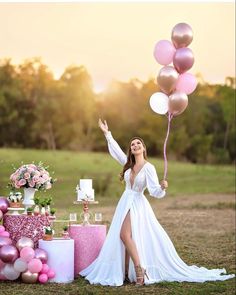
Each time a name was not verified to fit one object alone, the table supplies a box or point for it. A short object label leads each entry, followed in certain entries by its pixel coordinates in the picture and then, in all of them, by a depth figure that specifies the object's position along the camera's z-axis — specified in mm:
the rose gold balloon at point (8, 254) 6855
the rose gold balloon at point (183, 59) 7215
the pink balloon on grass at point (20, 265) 6852
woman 6898
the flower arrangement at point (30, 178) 7355
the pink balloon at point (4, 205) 7352
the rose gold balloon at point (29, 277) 6906
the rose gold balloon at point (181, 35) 7238
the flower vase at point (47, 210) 7391
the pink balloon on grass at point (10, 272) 6941
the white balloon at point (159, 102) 7332
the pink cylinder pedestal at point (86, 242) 7305
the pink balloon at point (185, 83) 7441
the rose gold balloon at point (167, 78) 7258
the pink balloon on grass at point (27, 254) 6828
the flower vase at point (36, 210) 7293
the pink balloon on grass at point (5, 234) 7164
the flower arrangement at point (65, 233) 7247
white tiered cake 7391
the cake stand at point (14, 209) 7320
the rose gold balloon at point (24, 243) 6996
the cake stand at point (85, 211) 7355
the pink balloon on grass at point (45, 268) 6921
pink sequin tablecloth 7234
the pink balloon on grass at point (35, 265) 6789
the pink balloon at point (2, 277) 7055
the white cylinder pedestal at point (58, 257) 7031
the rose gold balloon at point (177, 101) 7246
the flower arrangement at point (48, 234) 7074
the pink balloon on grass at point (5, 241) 7004
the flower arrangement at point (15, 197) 7395
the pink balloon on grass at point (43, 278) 6922
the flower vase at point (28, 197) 7391
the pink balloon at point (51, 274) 6975
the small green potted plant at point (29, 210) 7266
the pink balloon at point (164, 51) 7312
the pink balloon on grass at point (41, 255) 6895
